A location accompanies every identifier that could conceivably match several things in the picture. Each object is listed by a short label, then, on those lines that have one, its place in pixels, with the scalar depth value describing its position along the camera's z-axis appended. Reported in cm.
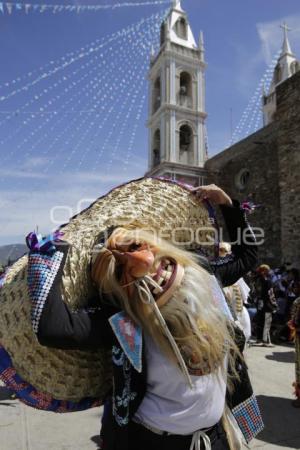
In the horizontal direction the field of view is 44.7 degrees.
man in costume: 118
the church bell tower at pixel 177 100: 2314
